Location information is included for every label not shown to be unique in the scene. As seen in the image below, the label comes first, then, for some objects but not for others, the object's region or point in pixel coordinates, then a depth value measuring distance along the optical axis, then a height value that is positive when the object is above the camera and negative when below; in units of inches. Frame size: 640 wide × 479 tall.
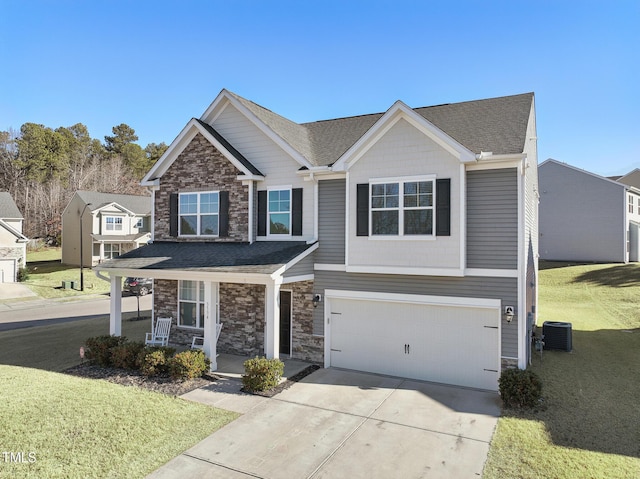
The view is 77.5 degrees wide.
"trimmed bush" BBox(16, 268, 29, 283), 1311.5 -118.8
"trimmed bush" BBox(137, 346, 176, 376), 429.4 -129.8
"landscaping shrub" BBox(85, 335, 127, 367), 469.1 -127.9
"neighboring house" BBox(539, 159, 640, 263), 1256.8 +84.2
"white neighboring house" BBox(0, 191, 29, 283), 1289.4 -39.4
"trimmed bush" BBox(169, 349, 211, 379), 417.1 -131.8
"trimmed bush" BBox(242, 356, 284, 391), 395.9 -134.0
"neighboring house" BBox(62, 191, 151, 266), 1560.0 +57.8
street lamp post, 1245.6 -132.2
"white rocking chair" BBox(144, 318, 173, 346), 553.6 -131.7
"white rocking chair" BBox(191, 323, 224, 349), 519.9 -135.5
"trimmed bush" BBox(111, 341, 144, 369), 453.1 -131.1
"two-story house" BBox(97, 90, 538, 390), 414.0 +3.9
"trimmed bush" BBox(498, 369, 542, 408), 356.5 -132.4
